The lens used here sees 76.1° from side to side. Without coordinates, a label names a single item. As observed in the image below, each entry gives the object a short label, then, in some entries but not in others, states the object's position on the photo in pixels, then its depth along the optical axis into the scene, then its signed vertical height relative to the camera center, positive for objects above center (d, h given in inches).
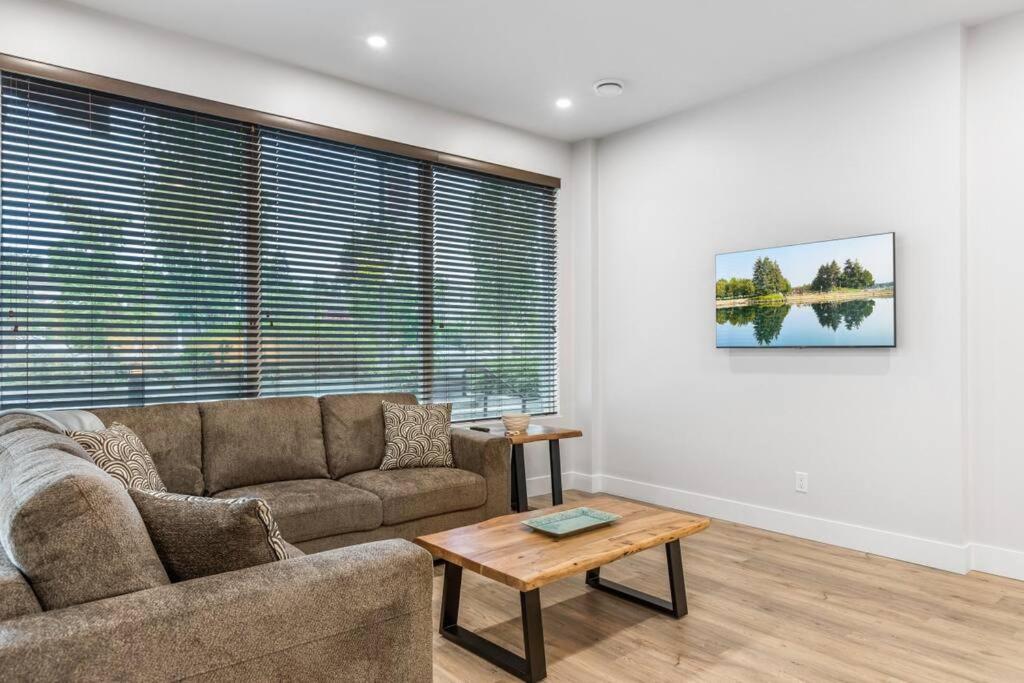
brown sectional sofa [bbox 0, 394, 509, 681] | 44.2 -19.6
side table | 158.6 -29.8
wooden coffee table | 87.0 -30.5
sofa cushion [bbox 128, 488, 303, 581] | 54.6 -16.3
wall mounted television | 139.6 +9.4
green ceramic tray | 100.6 -29.4
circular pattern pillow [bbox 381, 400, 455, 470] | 143.9 -22.0
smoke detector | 159.9 +62.3
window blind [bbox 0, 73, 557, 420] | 121.3 +17.0
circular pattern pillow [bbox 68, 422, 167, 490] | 97.0 -17.6
